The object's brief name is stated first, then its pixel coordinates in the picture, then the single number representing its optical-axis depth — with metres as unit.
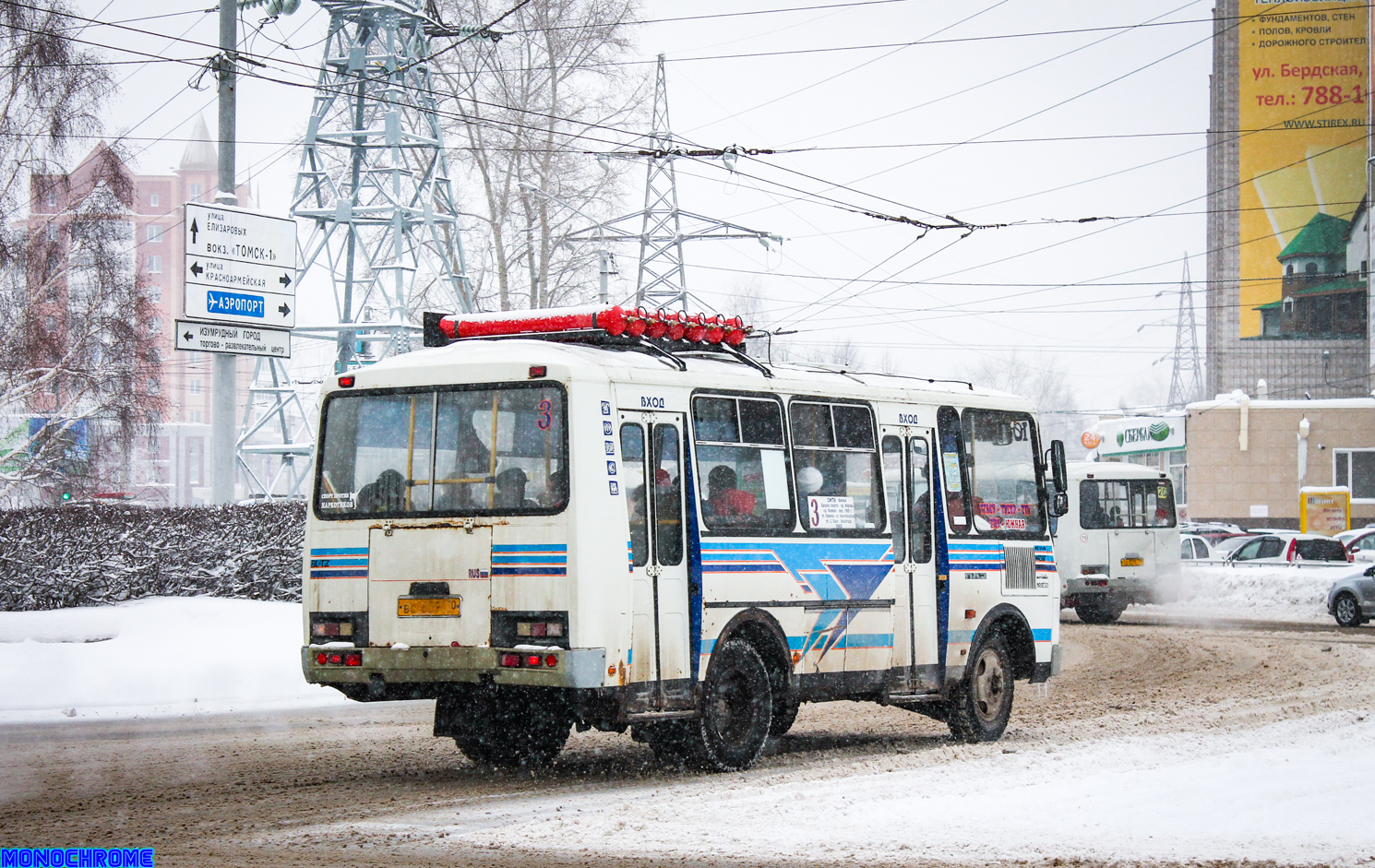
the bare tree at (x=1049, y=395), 115.94
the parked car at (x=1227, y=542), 45.69
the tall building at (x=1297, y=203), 75.81
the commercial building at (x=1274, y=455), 61.03
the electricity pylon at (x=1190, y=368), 103.44
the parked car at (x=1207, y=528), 49.62
